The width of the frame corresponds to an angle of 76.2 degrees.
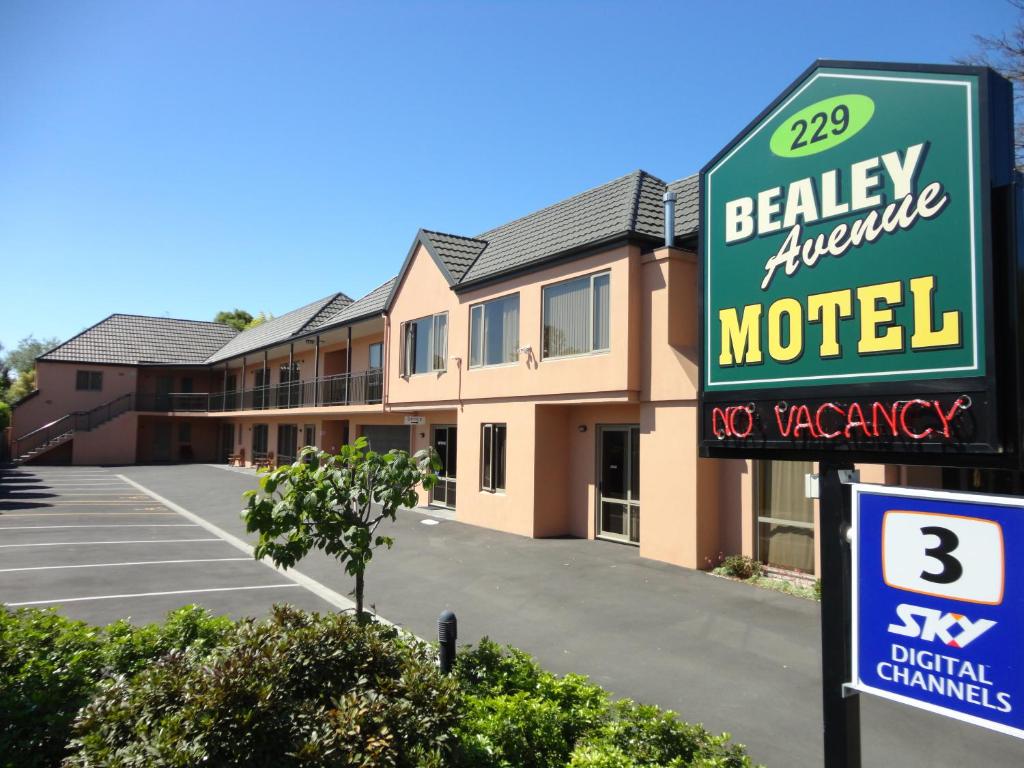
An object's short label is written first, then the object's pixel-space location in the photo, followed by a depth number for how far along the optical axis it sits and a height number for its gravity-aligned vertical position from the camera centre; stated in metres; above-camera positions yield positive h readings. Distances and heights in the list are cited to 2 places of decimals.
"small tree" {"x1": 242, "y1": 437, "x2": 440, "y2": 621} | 5.66 -0.73
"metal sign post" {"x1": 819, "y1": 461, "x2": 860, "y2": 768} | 3.55 -1.24
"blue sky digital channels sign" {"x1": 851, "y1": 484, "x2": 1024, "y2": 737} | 2.83 -0.83
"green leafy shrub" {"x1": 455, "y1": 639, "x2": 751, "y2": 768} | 4.15 -2.15
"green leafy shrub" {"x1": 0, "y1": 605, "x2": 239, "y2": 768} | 4.23 -1.96
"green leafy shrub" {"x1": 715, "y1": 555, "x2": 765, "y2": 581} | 11.00 -2.46
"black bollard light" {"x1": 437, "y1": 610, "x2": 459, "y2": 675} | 5.56 -1.86
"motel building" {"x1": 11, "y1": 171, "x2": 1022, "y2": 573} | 11.59 +0.79
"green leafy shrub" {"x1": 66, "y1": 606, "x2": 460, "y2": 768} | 3.62 -1.78
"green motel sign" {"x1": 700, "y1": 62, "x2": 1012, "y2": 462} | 3.37 +1.05
